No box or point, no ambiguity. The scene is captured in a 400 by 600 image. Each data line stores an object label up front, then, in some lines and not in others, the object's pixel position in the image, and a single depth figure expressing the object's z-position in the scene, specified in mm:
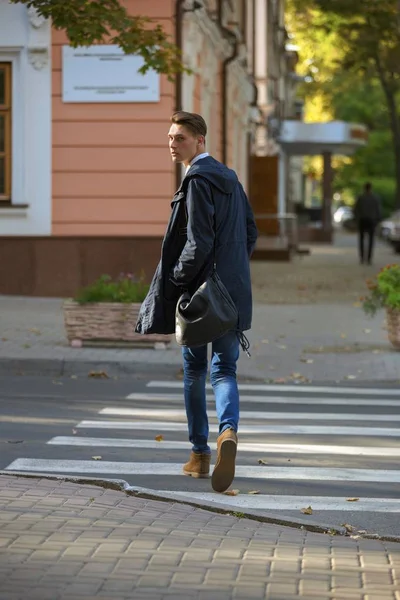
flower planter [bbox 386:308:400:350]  14234
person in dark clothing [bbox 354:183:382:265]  32844
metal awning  47500
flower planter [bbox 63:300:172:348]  13898
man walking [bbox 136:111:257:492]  7008
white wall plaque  19875
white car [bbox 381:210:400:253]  44303
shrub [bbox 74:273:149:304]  13898
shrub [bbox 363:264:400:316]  14117
